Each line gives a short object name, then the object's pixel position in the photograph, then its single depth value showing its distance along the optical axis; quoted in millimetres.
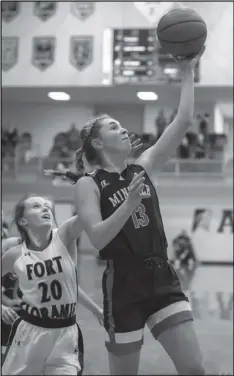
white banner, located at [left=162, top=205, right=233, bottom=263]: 20633
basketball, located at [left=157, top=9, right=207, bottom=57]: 4204
